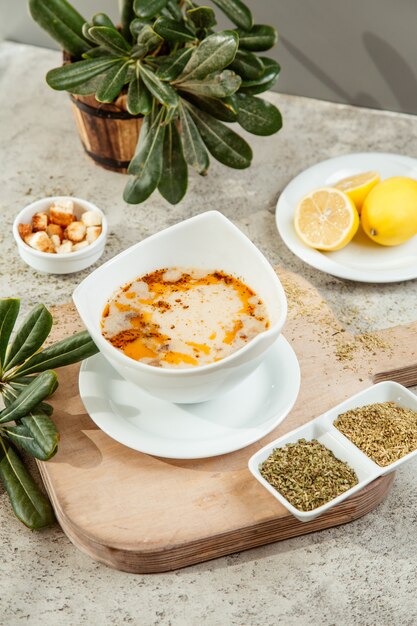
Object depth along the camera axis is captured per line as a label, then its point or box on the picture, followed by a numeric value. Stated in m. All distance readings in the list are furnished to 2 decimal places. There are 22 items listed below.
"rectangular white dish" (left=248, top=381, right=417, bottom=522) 1.29
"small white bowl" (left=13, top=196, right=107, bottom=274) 1.86
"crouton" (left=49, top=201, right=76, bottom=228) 1.92
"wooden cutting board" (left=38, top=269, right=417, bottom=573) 1.29
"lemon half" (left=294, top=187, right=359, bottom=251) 1.88
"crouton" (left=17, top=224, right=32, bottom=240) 1.90
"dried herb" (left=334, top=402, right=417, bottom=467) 1.38
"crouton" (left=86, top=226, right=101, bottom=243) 1.91
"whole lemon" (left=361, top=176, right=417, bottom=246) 1.86
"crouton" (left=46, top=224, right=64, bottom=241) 1.91
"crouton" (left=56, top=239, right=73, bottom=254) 1.88
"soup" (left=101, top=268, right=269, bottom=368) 1.37
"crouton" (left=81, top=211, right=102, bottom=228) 1.93
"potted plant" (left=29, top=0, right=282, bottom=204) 1.79
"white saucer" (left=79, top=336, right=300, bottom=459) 1.36
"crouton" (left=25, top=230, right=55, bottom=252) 1.87
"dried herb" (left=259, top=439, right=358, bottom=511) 1.31
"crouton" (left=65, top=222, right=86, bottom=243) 1.91
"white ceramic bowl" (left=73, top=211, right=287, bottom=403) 1.28
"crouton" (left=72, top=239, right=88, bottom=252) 1.90
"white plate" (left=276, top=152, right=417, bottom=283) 1.86
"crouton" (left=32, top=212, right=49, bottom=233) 1.90
